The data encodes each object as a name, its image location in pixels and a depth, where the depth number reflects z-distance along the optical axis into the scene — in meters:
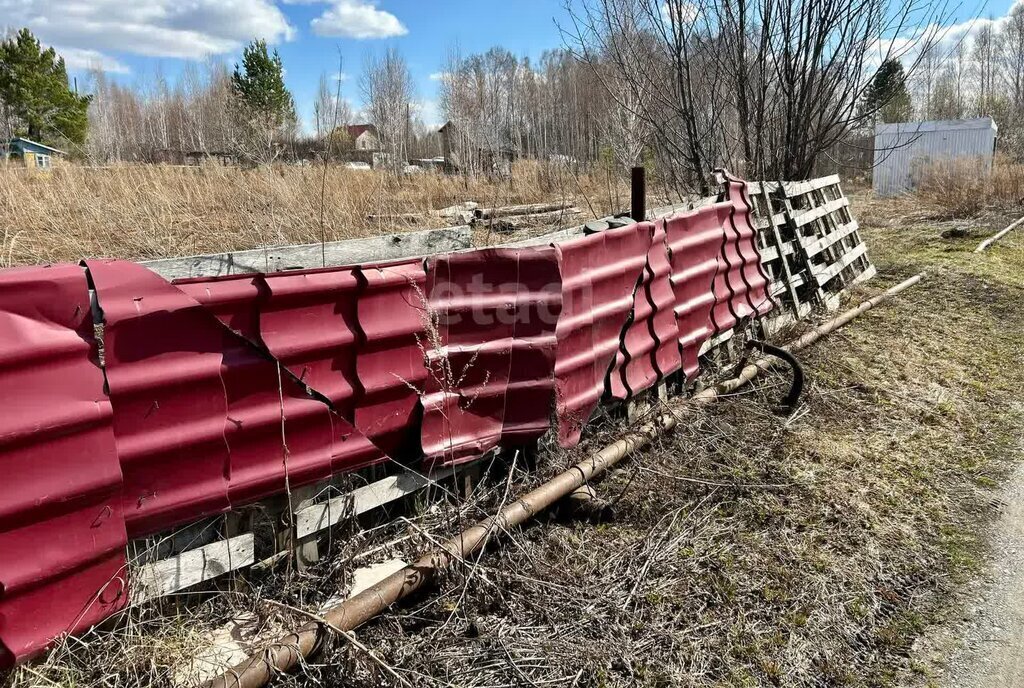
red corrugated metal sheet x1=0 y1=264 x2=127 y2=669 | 2.09
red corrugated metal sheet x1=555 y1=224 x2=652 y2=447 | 4.02
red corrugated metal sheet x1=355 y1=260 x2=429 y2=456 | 3.10
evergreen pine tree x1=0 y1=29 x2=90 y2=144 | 38.19
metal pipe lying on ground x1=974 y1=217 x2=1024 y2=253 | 11.61
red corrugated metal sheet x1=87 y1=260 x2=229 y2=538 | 2.37
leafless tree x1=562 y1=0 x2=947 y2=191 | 9.09
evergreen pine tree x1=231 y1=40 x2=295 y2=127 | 49.42
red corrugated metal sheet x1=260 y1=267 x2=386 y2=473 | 2.81
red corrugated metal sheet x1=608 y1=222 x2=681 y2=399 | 4.55
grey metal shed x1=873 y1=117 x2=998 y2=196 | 26.48
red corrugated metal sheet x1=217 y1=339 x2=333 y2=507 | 2.70
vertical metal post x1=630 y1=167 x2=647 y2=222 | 4.87
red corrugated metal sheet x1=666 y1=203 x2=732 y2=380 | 5.21
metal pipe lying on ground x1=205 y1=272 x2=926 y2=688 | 2.42
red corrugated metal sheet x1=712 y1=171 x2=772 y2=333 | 5.95
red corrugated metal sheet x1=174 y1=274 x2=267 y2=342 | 2.57
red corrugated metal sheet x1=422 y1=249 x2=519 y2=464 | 3.40
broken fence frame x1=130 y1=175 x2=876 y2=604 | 2.63
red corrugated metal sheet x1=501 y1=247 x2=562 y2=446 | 3.74
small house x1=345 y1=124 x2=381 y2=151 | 27.36
